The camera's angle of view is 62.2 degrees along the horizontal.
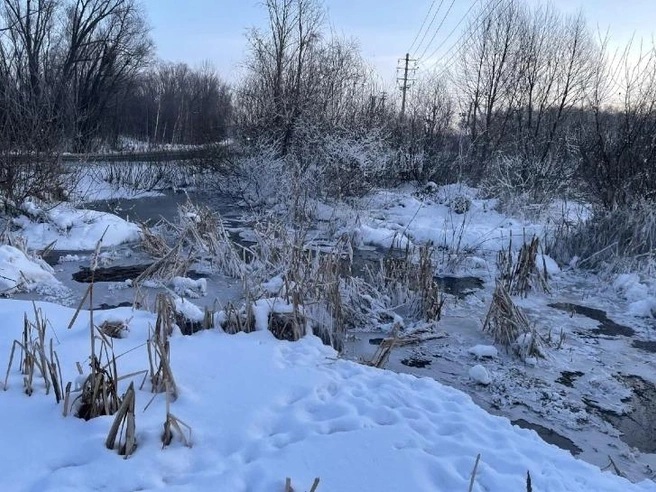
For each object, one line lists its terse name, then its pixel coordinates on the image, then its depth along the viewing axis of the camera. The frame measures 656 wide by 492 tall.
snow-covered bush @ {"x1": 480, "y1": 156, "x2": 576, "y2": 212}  14.84
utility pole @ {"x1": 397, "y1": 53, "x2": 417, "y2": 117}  42.20
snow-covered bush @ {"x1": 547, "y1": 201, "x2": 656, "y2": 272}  9.16
